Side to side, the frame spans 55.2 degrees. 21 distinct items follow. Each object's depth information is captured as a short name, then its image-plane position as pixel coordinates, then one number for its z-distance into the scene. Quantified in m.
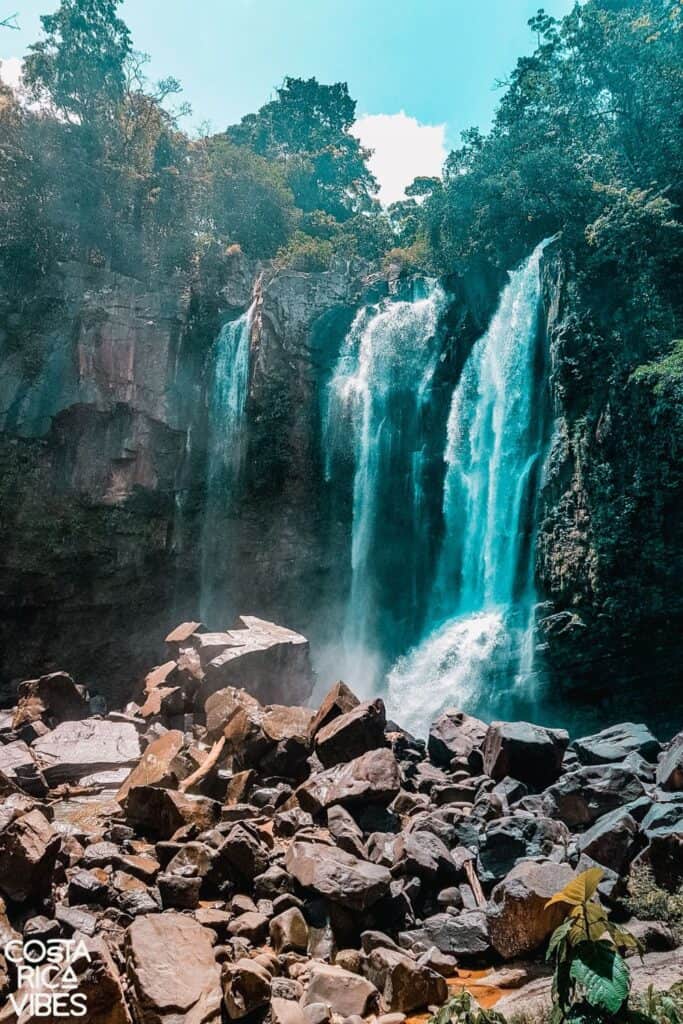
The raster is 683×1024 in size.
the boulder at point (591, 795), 8.30
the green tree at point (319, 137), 45.41
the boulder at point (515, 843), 7.29
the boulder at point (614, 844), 6.61
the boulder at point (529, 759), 9.83
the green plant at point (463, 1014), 3.84
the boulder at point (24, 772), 10.03
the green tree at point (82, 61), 27.50
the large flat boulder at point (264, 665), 14.68
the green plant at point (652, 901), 5.68
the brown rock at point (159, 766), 9.25
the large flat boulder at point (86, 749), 10.98
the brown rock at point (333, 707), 11.01
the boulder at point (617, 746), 10.38
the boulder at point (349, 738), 10.26
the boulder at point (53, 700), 14.33
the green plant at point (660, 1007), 3.15
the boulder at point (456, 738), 11.24
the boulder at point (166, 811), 8.22
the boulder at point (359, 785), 8.56
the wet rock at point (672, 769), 8.34
